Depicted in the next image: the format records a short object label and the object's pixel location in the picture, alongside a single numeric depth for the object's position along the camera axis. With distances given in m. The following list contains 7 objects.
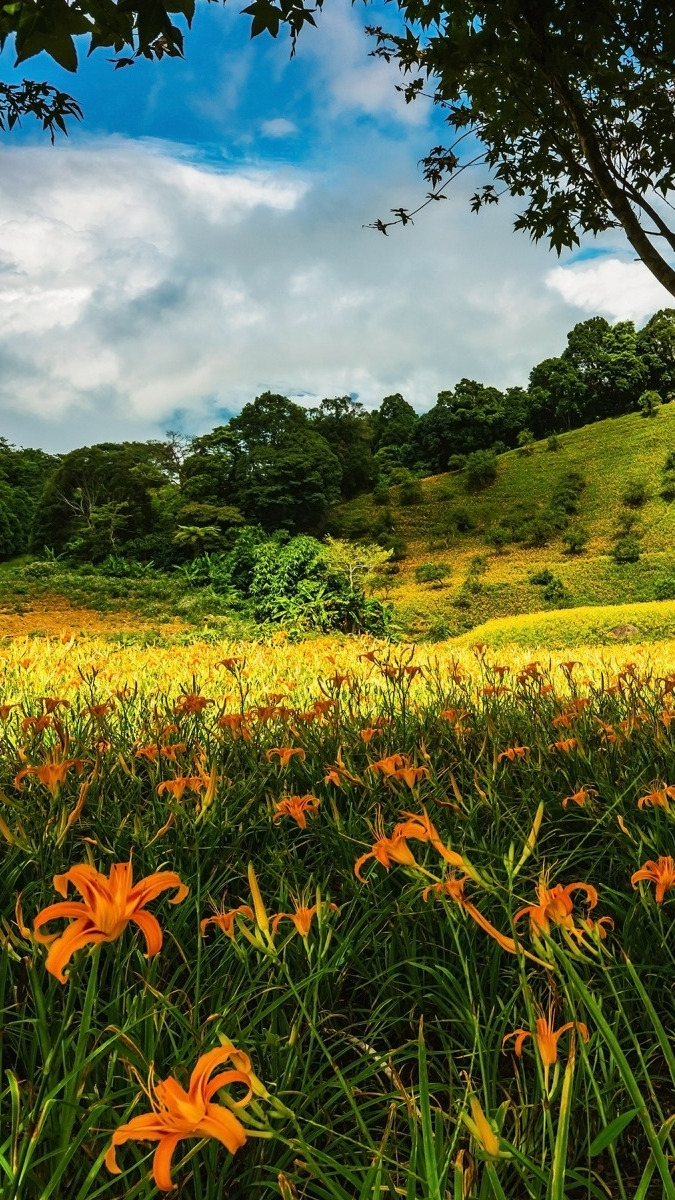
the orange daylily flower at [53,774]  1.12
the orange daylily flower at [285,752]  1.51
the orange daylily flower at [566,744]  1.67
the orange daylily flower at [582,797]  1.27
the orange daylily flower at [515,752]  1.62
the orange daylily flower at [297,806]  1.09
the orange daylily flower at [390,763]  1.28
